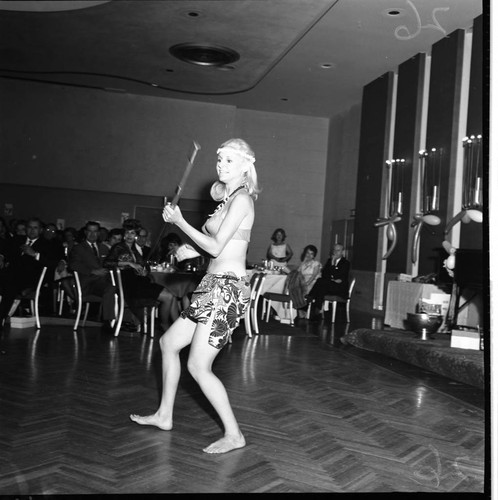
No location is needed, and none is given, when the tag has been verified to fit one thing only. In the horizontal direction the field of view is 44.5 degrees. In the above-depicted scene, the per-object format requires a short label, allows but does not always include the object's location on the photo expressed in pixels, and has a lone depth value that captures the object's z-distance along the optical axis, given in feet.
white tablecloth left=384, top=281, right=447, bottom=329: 25.18
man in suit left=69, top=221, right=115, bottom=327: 22.95
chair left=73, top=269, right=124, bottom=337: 22.37
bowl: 20.75
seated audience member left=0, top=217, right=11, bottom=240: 23.52
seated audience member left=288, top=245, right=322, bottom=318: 29.40
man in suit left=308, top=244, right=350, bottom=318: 32.12
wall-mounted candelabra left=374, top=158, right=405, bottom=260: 34.32
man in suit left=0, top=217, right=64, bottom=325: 19.14
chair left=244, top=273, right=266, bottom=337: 25.12
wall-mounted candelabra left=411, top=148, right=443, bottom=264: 30.25
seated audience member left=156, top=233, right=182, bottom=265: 26.70
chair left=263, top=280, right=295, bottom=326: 28.27
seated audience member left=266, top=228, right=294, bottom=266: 34.88
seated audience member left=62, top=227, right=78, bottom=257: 31.20
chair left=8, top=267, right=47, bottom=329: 21.75
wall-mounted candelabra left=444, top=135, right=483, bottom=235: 25.94
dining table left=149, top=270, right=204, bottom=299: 22.71
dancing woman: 9.24
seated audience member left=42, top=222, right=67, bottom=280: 27.20
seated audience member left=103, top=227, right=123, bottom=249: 26.58
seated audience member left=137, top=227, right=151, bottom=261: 27.69
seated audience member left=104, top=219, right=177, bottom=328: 22.17
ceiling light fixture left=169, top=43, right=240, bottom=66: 27.71
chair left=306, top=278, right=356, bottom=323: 31.35
